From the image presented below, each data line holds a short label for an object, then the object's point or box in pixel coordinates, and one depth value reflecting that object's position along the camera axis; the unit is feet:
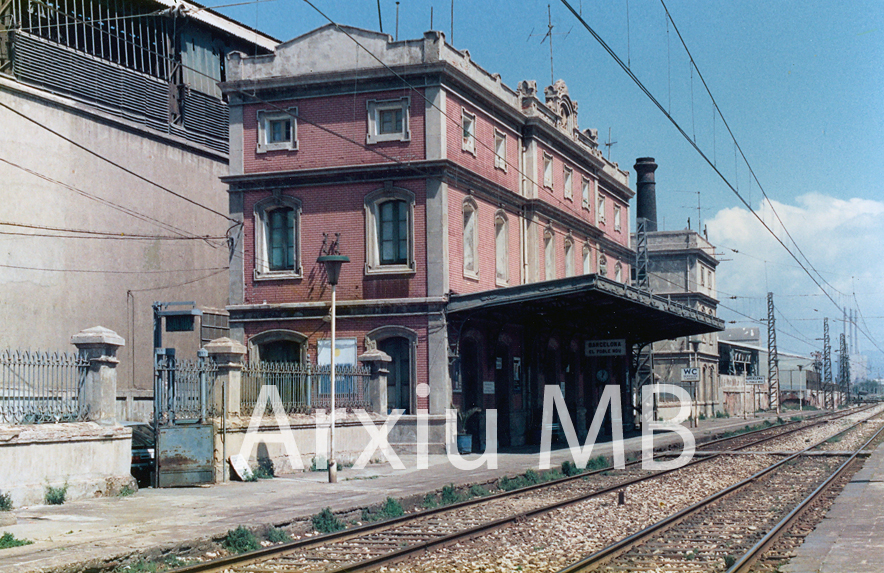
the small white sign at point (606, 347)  111.55
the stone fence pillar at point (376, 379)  79.56
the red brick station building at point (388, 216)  91.45
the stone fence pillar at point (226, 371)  62.59
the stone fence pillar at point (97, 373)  52.80
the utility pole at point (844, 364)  348.69
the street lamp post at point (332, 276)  62.64
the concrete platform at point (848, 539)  31.27
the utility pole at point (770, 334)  212.43
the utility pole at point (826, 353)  296.10
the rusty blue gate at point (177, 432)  59.00
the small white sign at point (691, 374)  131.67
